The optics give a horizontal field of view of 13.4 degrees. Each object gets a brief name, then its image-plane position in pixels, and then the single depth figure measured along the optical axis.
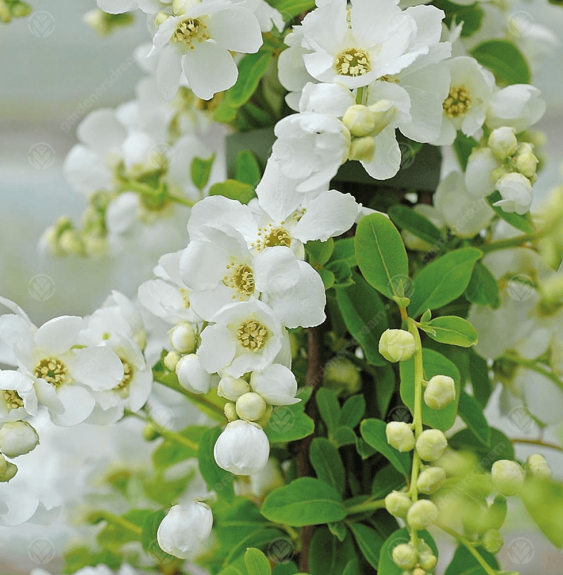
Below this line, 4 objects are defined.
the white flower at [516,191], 0.68
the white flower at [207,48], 0.66
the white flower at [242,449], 0.64
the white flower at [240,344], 0.65
